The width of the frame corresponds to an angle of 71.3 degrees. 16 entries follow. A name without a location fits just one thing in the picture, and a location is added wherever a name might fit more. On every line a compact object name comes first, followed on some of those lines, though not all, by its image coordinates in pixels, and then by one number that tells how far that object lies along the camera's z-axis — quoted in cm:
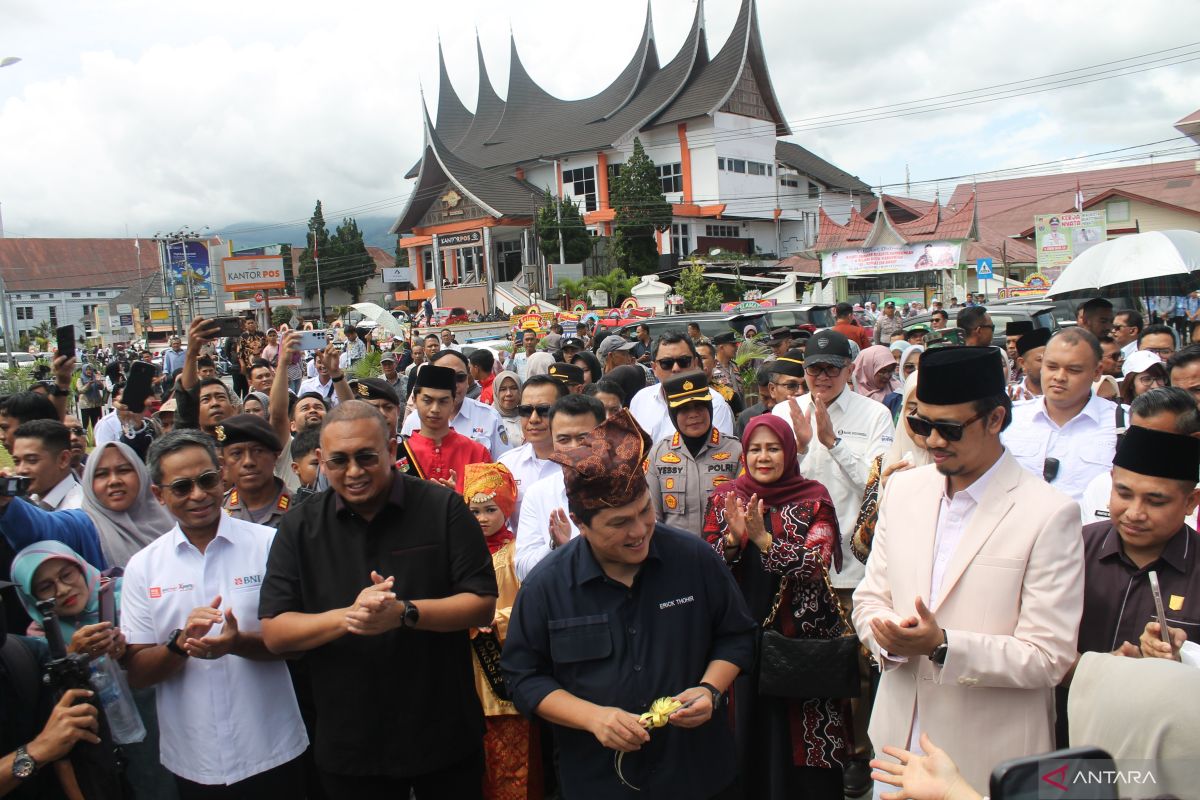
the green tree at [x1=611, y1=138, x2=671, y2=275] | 4597
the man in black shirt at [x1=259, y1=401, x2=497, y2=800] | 281
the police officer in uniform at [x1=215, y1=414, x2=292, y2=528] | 401
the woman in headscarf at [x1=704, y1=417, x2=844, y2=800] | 342
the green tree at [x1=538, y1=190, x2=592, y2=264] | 4584
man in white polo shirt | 295
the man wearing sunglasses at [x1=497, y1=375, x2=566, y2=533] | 478
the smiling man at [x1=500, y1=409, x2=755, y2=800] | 252
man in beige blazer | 237
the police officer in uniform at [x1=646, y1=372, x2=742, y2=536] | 433
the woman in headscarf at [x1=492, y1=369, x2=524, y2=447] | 671
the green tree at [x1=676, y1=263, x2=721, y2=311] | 3428
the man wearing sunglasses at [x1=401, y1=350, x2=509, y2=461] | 612
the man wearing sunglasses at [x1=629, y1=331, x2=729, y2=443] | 555
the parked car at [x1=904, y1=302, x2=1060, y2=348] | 1099
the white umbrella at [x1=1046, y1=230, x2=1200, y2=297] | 969
